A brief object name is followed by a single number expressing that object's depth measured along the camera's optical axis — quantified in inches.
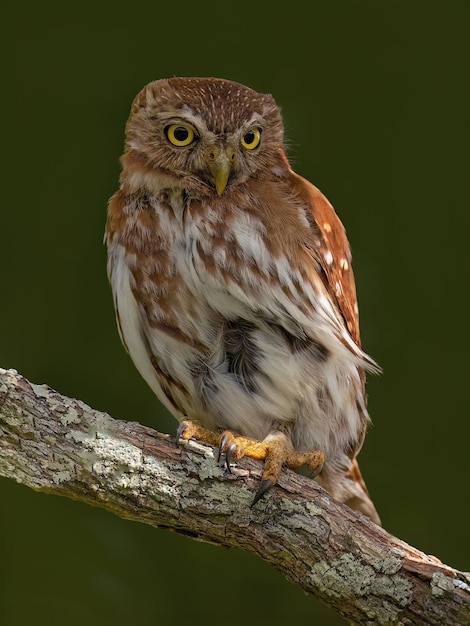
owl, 195.0
